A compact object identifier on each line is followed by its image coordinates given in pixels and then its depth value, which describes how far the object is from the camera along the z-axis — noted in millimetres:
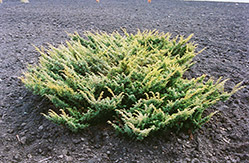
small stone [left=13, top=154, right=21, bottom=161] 1995
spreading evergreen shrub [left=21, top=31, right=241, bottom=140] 2008
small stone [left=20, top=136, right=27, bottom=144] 2151
